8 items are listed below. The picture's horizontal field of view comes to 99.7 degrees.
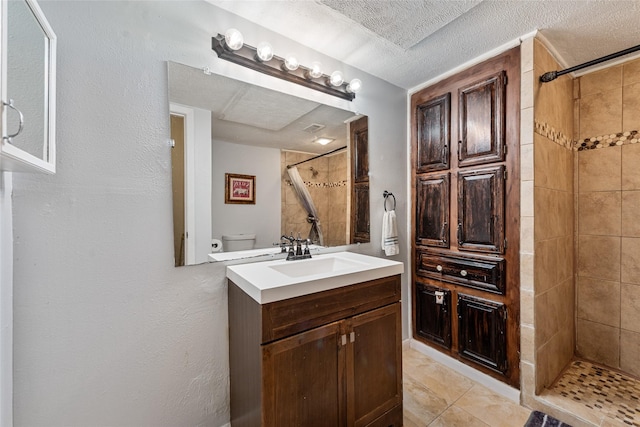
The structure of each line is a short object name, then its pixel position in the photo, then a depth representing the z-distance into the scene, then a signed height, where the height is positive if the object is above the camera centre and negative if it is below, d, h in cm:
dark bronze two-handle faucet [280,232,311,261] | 172 -23
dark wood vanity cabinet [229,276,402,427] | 113 -68
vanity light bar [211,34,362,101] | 144 +87
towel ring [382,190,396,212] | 223 +14
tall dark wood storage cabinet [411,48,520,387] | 173 -2
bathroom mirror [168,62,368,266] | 138 +29
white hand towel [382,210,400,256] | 215 -17
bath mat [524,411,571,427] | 153 -121
